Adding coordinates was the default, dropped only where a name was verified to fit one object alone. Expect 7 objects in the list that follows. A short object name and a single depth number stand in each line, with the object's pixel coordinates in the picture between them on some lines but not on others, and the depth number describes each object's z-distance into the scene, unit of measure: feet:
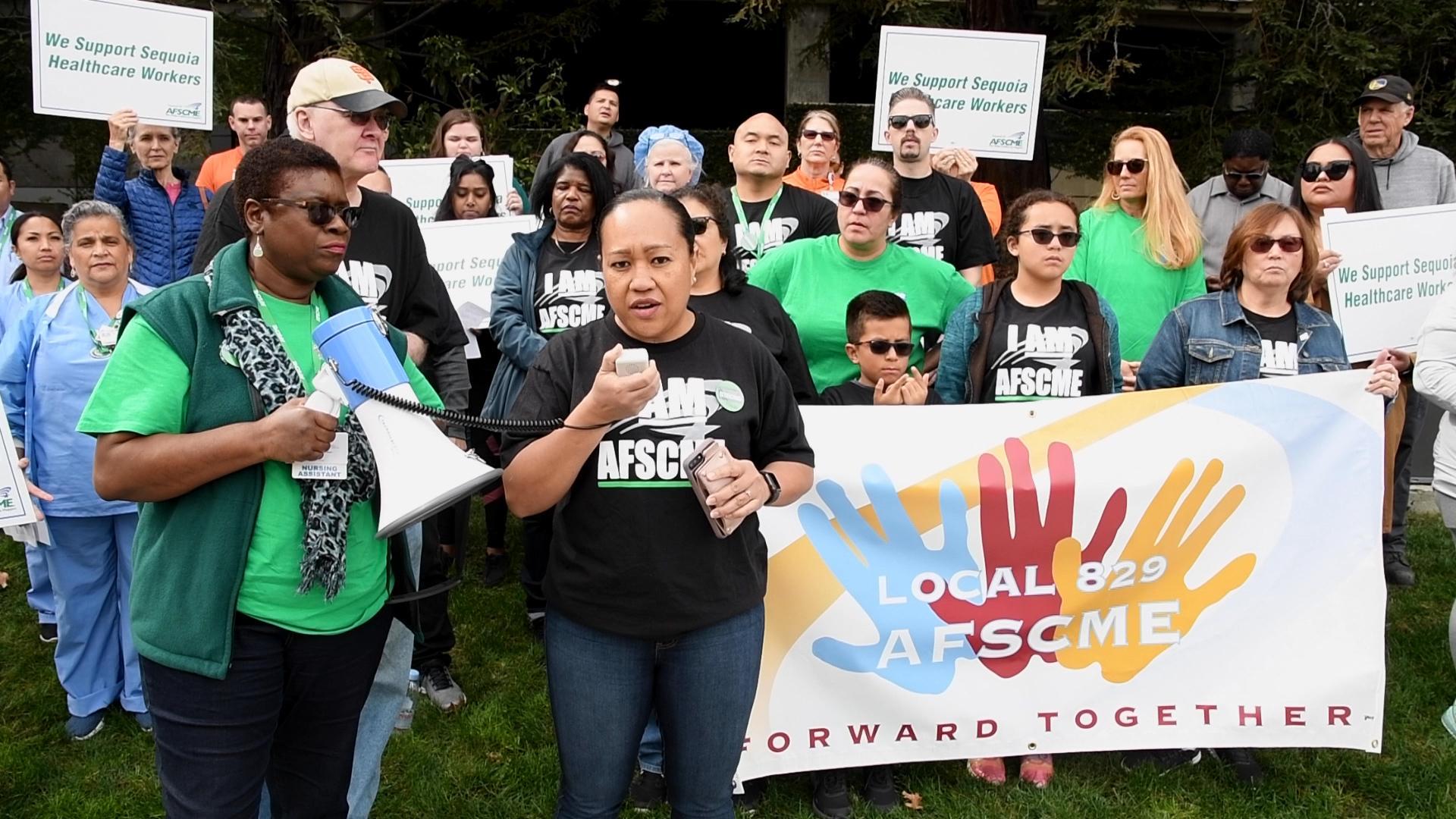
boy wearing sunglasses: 13.17
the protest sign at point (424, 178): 22.16
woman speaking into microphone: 8.24
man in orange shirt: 21.63
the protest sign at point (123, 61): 20.13
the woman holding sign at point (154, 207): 19.27
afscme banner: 12.28
